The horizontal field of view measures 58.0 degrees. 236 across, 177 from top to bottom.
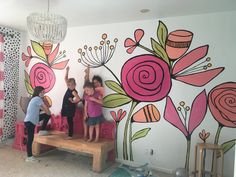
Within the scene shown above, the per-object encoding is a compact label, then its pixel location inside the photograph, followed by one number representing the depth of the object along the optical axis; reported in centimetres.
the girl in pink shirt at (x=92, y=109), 345
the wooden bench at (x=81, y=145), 312
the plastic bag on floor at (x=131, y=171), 308
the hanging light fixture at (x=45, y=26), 211
